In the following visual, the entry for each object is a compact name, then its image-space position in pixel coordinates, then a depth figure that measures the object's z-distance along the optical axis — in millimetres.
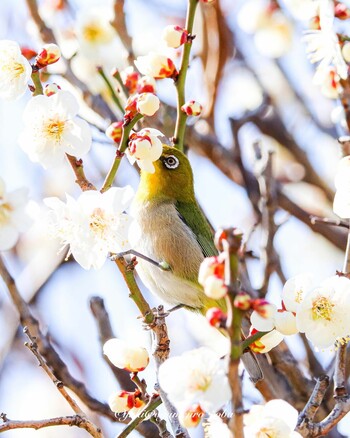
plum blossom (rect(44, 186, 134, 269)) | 4871
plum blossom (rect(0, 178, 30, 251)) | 5441
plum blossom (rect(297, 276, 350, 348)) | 4852
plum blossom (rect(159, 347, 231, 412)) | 3766
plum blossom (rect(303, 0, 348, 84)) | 6148
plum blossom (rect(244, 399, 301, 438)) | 4422
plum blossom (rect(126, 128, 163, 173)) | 4875
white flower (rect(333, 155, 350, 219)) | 5422
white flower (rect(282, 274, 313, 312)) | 4923
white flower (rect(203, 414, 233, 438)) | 4773
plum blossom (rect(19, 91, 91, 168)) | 4988
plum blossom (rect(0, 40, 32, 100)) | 5125
